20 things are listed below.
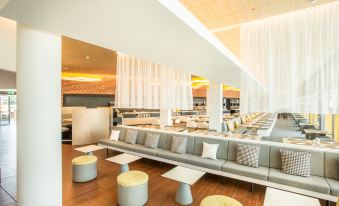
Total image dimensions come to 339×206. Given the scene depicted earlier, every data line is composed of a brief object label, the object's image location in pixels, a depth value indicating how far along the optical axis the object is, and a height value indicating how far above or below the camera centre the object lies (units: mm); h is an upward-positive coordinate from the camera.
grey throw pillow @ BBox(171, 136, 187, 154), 4574 -1123
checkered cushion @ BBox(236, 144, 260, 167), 3625 -1112
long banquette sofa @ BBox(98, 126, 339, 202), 2891 -1317
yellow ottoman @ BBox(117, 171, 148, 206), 2883 -1470
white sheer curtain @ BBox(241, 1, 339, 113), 2301 +596
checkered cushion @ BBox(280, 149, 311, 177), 3145 -1120
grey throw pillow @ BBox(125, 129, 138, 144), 5600 -1107
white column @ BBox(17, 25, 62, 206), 1916 -161
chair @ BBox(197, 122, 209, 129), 9641 -1267
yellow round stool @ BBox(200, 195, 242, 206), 2260 -1305
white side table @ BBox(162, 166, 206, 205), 2996 -1473
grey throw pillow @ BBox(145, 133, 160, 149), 5069 -1119
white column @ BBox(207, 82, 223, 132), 6781 -146
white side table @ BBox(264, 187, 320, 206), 2137 -1221
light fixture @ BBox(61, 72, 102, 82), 8039 +1511
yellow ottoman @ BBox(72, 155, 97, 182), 3844 -1490
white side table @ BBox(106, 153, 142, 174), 3775 -1254
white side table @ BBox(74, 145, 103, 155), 4609 -1248
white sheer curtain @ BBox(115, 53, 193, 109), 5195 +515
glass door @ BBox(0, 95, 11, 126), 12672 -548
